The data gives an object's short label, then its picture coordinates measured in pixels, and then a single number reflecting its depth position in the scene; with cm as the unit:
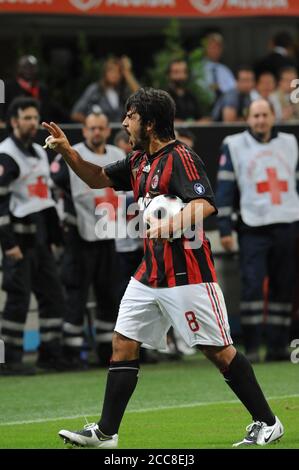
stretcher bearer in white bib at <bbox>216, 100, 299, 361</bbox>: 1370
